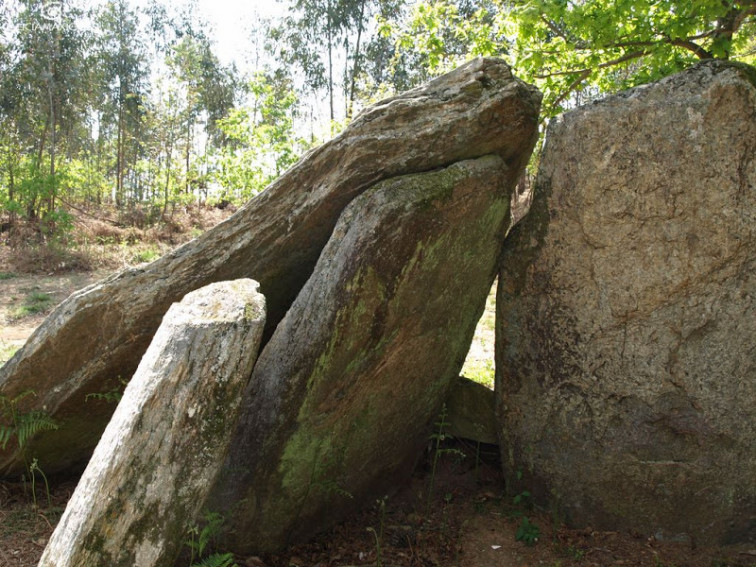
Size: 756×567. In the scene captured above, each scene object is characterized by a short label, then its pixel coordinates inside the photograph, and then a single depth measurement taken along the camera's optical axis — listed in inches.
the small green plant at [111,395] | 177.3
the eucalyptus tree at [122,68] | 1320.1
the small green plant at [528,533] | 169.0
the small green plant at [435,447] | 183.1
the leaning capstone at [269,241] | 177.6
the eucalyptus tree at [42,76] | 833.5
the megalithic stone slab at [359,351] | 152.0
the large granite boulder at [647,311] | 161.0
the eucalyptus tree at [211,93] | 1364.4
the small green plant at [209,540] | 126.0
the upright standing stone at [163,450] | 110.5
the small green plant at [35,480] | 173.2
